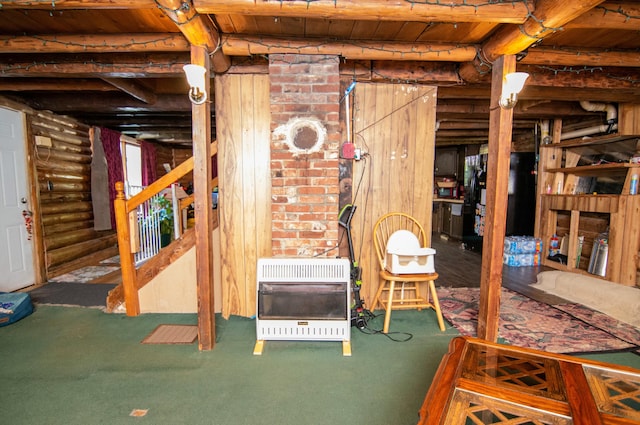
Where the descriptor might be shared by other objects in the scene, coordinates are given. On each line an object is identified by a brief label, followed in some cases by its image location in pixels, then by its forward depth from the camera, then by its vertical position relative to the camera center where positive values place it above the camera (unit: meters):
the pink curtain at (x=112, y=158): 5.42 +0.49
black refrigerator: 5.24 -0.16
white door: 3.55 -0.29
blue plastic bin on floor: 2.70 -1.13
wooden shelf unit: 3.55 -0.21
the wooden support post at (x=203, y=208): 2.21 -0.18
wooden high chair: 2.62 -0.75
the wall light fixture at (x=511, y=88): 2.07 +0.68
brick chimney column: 2.49 +0.27
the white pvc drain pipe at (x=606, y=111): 3.86 +0.92
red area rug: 2.36 -1.23
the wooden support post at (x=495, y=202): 2.23 -0.12
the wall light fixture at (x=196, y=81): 2.06 +0.70
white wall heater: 2.25 -0.87
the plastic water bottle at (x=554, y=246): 4.65 -0.92
